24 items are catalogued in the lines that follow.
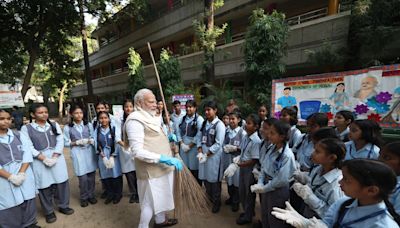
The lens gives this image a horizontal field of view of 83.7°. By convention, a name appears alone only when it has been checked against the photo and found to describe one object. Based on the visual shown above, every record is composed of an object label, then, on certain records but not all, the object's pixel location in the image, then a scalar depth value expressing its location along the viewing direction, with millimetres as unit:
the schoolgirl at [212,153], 2920
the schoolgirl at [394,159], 1377
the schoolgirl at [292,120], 2885
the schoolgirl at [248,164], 2443
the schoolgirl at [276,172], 1894
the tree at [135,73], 9922
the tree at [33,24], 9305
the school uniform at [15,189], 2289
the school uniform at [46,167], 2791
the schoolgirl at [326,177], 1536
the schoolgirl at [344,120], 2623
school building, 6816
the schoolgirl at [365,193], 1062
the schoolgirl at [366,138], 2039
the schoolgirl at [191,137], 3477
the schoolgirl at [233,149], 2867
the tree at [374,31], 4668
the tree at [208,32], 6559
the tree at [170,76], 8203
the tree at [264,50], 5281
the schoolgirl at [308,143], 2398
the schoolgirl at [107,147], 3301
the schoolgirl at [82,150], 3258
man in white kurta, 2100
